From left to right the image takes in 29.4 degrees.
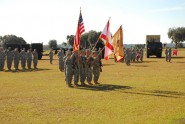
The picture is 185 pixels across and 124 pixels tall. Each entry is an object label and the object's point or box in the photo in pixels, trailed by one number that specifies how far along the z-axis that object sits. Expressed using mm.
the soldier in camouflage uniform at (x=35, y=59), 28719
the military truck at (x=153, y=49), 47781
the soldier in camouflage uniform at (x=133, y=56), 38281
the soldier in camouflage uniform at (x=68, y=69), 16203
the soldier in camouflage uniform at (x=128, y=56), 31673
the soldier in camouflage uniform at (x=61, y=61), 26031
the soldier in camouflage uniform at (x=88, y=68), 16781
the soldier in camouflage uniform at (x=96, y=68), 17078
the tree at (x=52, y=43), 113275
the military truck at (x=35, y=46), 47325
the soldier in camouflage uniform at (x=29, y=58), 28591
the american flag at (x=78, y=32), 15916
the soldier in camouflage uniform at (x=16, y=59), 27561
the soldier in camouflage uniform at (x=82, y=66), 16531
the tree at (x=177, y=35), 118188
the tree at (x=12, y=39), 103625
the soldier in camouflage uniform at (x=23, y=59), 28312
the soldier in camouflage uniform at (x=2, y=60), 27225
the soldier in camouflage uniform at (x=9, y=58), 27311
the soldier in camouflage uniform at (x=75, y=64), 16306
